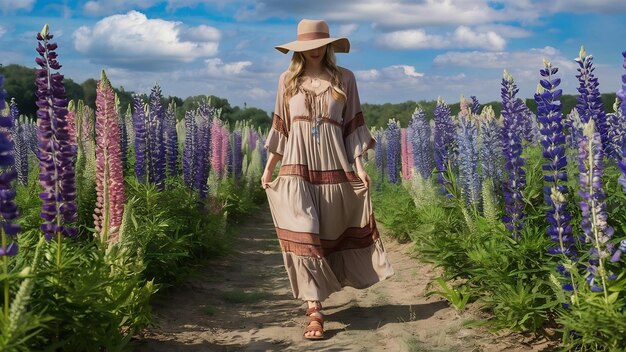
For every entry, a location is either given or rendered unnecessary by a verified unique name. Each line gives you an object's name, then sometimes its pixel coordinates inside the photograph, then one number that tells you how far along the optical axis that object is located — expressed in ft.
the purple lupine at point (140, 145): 27.55
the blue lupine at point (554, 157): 16.69
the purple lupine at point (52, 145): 14.55
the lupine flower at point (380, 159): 53.11
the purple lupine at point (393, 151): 50.34
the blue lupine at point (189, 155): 32.35
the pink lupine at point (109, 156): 19.13
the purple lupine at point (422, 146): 36.32
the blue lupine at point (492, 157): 21.68
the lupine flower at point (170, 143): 30.71
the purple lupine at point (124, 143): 31.68
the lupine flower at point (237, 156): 50.95
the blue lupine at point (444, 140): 25.95
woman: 20.10
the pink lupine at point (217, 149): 40.88
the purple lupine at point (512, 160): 18.98
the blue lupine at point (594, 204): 14.78
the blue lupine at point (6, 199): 11.48
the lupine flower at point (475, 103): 29.09
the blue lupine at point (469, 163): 22.33
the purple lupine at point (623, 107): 14.08
